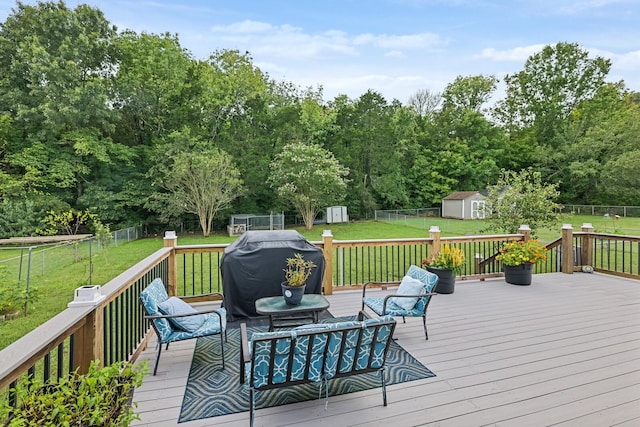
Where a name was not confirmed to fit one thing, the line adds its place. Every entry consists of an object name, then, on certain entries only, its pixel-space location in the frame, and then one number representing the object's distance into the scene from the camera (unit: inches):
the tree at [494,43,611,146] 1042.1
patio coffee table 129.0
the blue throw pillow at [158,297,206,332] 116.4
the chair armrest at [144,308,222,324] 106.6
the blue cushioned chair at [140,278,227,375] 109.3
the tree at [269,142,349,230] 725.9
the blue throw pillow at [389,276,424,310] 144.6
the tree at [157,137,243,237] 647.1
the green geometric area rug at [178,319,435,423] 91.9
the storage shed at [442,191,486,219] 879.1
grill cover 157.3
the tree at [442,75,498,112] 1097.4
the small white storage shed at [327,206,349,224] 836.0
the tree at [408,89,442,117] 1138.7
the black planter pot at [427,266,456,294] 200.8
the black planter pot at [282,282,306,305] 134.1
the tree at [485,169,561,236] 383.9
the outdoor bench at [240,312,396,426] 81.3
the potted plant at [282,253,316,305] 134.2
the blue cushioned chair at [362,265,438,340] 136.6
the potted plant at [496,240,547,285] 219.5
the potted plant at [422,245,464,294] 198.8
